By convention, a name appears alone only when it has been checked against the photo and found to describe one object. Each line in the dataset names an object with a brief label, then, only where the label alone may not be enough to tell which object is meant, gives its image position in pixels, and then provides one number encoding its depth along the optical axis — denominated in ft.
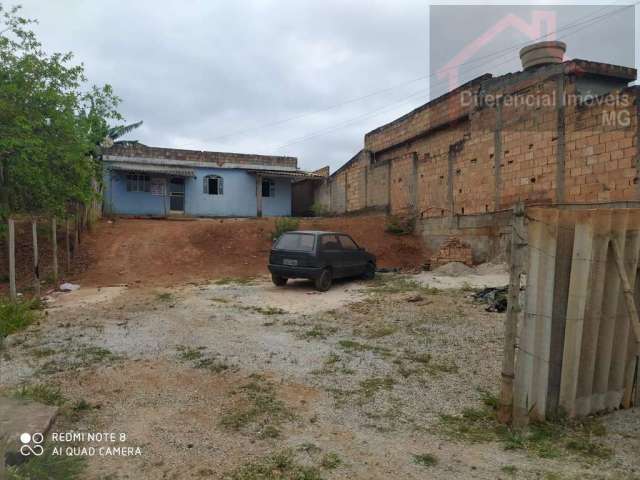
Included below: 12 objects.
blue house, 74.23
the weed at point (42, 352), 17.13
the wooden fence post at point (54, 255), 37.22
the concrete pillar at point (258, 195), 82.07
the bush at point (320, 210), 82.12
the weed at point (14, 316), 20.98
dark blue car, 33.47
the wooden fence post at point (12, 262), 26.89
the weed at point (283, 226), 56.13
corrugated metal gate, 11.01
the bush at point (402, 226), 56.90
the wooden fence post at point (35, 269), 30.45
